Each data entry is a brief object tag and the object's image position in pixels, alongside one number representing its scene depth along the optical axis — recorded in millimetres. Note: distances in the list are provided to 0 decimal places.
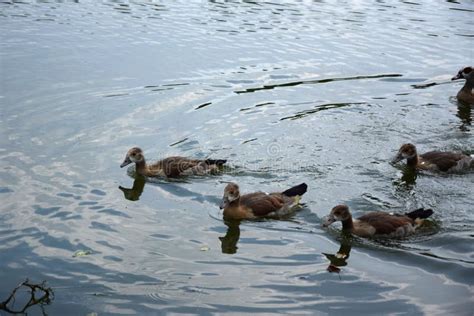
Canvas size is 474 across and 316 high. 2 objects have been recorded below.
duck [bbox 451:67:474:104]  16625
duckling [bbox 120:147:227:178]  12133
